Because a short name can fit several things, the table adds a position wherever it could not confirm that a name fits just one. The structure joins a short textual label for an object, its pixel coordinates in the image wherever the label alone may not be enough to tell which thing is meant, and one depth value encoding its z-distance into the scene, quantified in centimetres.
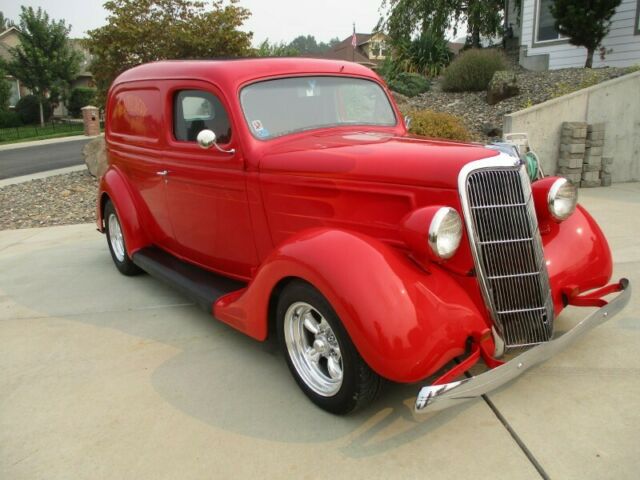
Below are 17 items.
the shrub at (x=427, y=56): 1320
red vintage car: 234
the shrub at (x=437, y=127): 759
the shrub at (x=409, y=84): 1123
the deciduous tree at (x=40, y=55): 2719
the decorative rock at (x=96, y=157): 1041
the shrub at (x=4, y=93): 2919
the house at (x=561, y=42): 1138
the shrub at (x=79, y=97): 3394
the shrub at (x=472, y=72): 1102
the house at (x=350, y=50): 4501
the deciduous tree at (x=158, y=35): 1173
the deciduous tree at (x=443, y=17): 1705
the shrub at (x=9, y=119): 3000
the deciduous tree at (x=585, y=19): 1087
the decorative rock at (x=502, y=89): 1003
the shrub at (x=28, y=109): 3183
